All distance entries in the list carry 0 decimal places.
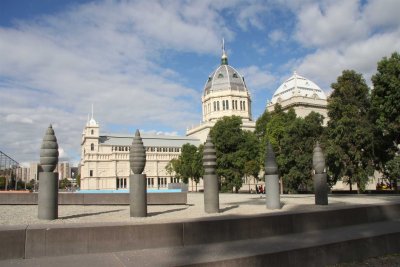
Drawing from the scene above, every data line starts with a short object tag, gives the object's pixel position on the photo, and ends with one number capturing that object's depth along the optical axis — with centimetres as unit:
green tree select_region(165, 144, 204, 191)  6788
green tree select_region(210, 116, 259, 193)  5509
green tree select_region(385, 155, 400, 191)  3400
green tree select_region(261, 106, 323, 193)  4303
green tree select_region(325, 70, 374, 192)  3494
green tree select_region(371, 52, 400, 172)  3177
